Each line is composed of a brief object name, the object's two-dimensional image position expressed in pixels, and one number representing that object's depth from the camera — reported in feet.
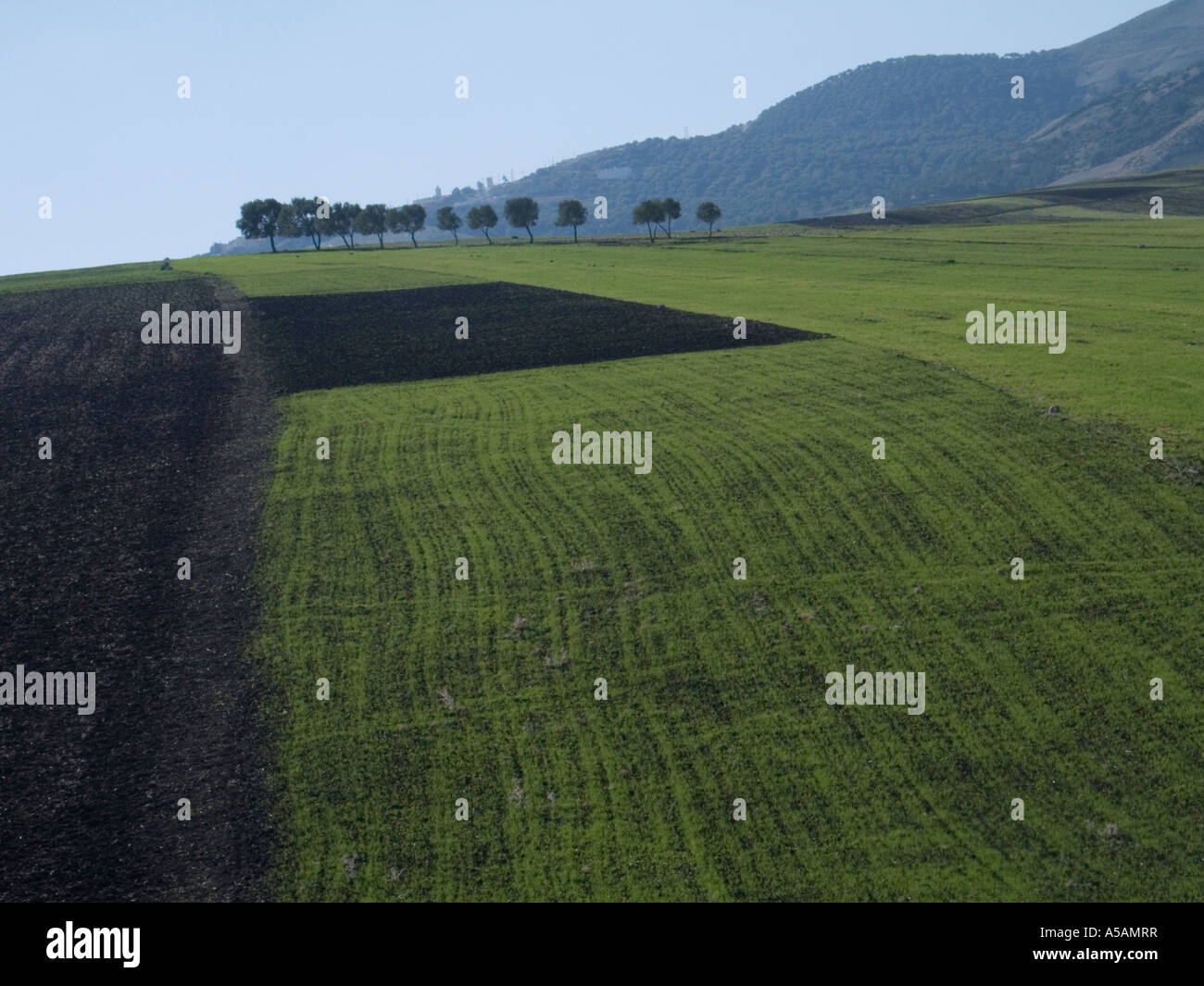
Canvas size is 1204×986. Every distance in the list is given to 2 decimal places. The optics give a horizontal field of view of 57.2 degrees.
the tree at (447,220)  627.46
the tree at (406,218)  603.67
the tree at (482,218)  595.88
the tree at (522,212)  596.29
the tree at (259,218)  606.14
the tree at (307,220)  585.22
